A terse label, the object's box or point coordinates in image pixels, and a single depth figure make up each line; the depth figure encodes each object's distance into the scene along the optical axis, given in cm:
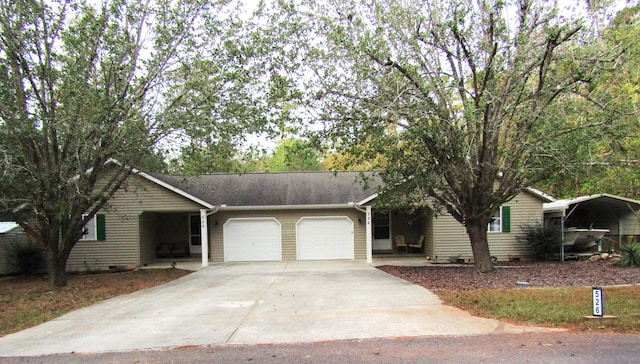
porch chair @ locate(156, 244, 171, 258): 1914
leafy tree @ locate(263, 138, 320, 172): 3700
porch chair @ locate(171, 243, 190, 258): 1930
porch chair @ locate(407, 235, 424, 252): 1880
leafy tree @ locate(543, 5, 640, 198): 1031
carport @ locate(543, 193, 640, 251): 1608
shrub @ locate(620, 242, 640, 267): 1284
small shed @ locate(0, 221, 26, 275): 1603
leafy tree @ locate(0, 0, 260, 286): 1094
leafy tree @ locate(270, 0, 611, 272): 1050
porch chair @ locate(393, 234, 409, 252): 1902
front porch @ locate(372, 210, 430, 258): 1938
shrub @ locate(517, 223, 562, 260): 1658
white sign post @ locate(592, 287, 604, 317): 671
